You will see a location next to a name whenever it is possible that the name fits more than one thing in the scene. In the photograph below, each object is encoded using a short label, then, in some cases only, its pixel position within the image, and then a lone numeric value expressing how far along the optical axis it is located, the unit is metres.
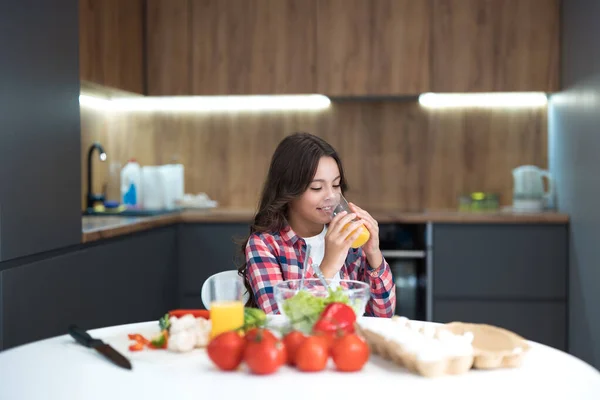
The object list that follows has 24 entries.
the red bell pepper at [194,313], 1.44
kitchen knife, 1.25
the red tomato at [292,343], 1.20
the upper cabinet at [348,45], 3.94
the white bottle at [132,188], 3.96
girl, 1.90
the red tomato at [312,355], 1.17
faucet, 3.84
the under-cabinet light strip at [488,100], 4.21
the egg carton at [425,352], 1.16
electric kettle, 3.92
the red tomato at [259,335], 1.17
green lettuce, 1.29
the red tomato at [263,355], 1.15
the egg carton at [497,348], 1.20
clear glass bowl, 1.30
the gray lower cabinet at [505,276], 3.69
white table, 1.10
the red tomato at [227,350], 1.17
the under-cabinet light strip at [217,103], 4.32
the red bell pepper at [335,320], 1.24
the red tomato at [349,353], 1.17
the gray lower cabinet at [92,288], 2.30
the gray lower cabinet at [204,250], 3.86
